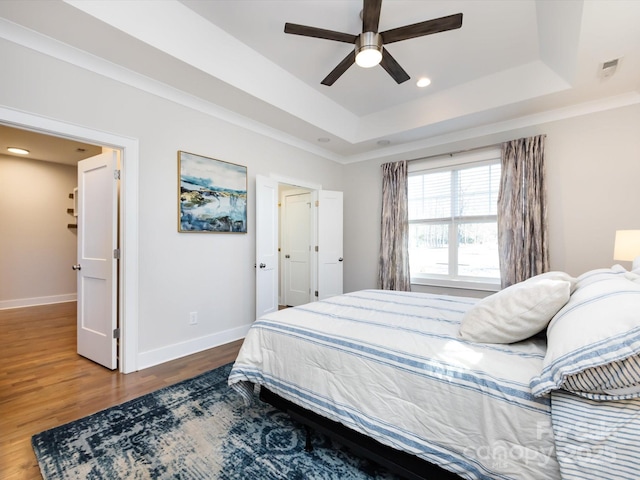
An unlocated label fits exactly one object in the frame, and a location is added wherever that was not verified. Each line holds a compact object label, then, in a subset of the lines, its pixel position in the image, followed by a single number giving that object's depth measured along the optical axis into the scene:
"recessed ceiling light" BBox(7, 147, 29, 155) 4.85
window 3.84
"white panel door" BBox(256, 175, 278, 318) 3.67
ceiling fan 2.03
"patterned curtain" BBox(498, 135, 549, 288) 3.39
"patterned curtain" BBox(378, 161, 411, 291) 4.43
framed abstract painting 3.05
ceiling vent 2.49
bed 0.89
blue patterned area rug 1.48
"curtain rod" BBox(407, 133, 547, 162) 3.75
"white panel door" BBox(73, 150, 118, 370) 2.69
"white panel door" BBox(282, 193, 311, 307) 5.20
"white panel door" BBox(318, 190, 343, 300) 4.71
